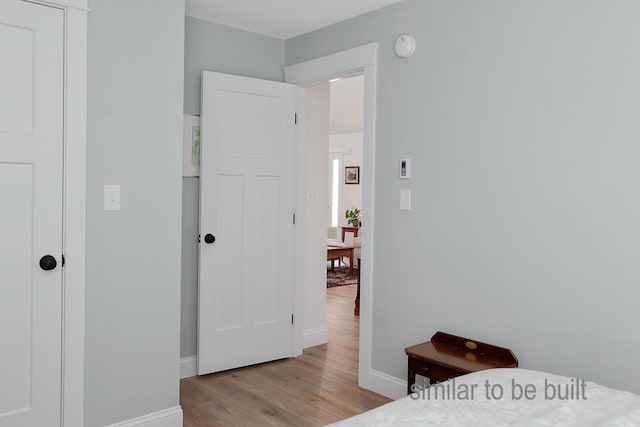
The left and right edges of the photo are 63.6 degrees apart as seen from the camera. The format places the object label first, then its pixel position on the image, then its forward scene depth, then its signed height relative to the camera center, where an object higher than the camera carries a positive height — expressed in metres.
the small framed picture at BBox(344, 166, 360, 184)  10.09 +0.51
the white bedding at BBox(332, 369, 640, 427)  1.38 -0.58
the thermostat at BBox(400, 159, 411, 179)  3.14 +0.21
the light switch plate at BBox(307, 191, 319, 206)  4.29 +0.01
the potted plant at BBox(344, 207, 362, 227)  9.76 -0.31
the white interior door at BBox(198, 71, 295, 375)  3.58 -0.17
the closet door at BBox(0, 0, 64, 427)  2.31 -0.08
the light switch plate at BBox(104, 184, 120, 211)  2.55 -0.01
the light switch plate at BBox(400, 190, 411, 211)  3.16 +0.01
